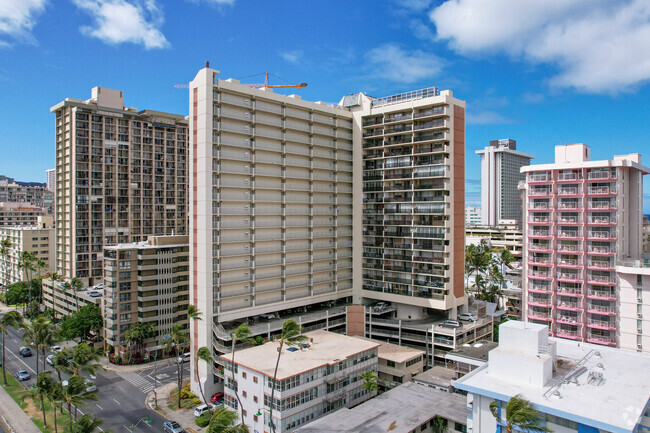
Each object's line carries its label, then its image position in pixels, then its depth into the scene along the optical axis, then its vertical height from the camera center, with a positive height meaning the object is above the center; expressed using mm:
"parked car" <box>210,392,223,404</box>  62216 -26078
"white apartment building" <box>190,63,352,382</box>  65250 +1584
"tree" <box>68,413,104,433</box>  43031 -20915
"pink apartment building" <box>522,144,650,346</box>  65312 -3353
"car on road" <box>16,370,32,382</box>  74125 -27279
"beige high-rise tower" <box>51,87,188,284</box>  108562 +10547
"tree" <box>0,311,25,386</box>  71562 -17325
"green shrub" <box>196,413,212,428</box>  56594 -26756
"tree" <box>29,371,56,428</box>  56750 -22499
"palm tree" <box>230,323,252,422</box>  50562 -14377
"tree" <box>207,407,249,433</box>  39688 -19287
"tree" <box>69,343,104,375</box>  58750 -19654
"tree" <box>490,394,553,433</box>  32438 -15120
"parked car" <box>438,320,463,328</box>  72512 -18059
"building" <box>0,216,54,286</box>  130625 -9057
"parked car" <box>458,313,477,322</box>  76988 -17956
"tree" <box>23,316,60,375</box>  64875 -17974
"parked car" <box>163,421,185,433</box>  54625 -26704
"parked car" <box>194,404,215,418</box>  58625 -26349
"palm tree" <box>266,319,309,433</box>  46781 -13065
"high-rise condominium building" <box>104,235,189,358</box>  81562 -13600
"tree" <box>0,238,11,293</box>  130375 -10767
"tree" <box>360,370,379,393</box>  57178 -21971
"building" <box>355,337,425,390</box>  63844 -22445
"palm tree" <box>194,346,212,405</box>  56656 -18190
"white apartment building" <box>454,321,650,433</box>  33969 -15140
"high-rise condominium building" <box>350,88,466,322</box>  75188 +3065
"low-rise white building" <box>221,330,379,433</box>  49156 -19842
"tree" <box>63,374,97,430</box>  49969 -20652
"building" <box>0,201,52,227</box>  181750 +726
